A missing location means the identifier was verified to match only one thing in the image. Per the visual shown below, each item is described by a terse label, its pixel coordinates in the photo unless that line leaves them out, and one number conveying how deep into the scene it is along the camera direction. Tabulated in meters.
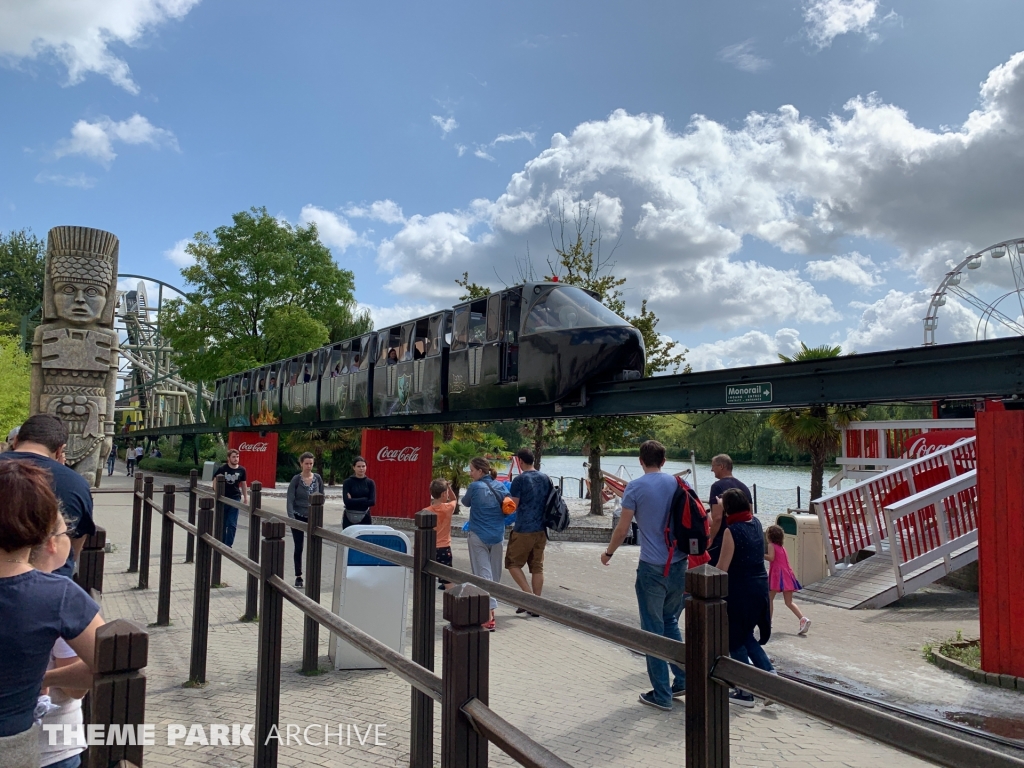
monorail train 11.70
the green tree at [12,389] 26.95
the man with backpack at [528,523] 8.91
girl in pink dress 9.30
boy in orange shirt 9.30
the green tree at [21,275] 55.64
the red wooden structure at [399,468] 19.81
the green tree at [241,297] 34.56
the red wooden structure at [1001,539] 7.29
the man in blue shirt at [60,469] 4.56
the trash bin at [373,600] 6.71
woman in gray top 10.77
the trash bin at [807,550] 13.16
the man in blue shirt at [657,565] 6.11
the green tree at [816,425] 22.53
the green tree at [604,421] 23.31
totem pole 12.12
